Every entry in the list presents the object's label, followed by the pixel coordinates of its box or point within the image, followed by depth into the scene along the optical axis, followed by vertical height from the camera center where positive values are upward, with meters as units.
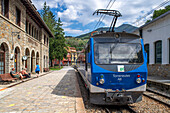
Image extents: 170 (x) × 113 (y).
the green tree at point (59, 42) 43.62 +4.83
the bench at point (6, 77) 10.05 -1.43
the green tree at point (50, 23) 43.28 +10.38
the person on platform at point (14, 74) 11.28 -1.31
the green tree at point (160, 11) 29.13 +9.50
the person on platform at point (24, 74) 13.80 -1.53
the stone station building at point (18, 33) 11.34 +2.35
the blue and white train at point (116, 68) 5.13 -0.35
